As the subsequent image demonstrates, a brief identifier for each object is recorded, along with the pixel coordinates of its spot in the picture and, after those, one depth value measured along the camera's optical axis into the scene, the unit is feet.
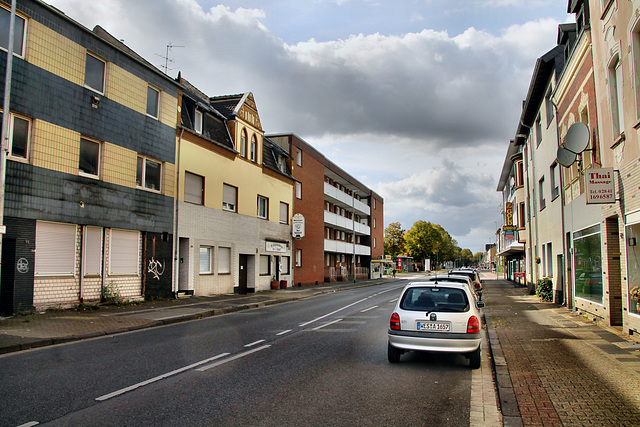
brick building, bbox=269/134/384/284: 122.83
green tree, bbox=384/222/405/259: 327.26
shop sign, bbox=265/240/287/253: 99.29
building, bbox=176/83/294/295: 73.10
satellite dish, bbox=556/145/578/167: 45.45
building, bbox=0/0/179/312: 45.73
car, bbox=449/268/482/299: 65.84
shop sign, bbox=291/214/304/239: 113.39
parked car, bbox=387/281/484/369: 25.41
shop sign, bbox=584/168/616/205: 34.24
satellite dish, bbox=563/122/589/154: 41.01
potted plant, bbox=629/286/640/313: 30.95
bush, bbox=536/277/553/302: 66.33
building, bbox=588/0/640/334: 31.32
